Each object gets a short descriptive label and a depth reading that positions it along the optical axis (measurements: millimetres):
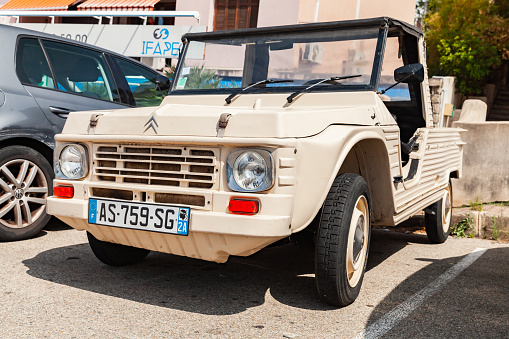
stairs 19609
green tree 19141
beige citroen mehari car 3242
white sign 14727
